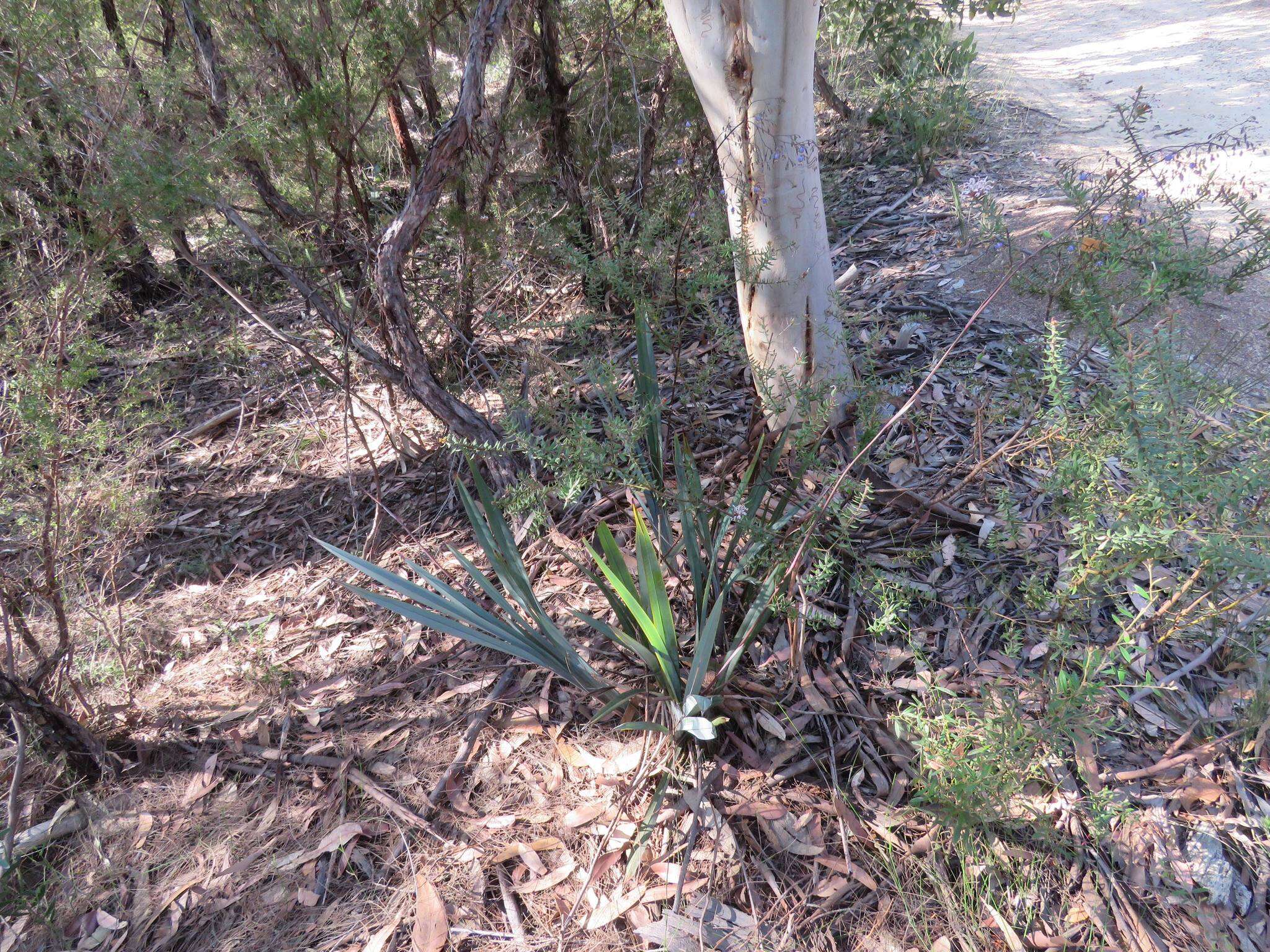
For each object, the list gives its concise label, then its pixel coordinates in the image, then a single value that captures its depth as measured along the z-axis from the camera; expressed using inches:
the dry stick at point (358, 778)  83.2
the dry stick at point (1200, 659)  77.6
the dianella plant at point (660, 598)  78.5
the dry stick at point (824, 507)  69.0
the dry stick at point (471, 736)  86.0
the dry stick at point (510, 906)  73.4
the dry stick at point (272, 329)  106.0
